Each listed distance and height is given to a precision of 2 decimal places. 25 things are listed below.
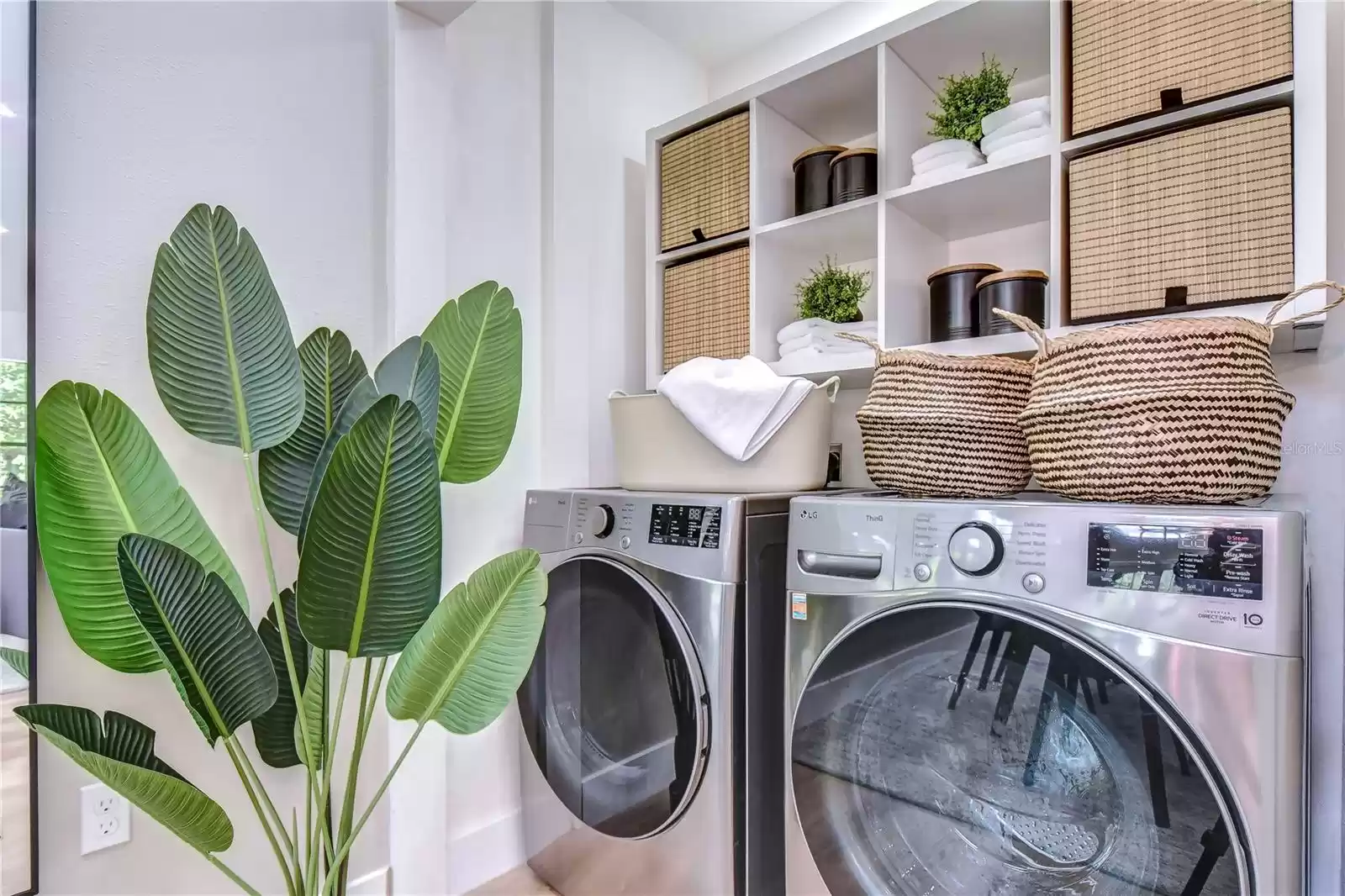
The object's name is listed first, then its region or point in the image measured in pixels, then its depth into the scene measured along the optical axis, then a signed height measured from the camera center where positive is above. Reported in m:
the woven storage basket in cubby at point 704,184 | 1.91 +0.72
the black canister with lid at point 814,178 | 1.79 +0.68
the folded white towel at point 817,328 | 1.80 +0.30
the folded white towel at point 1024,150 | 1.42 +0.60
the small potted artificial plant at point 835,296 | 1.84 +0.39
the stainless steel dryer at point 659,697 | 1.34 -0.51
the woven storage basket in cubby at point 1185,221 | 1.17 +0.39
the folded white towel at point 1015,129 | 1.44 +0.65
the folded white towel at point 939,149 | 1.56 +0.65
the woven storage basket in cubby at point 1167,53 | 1.18 +0.68
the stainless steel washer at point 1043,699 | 0.86 -0.35
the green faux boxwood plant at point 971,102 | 1.56 +0.75
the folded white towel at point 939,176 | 1.54 +0.59
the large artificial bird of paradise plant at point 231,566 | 0.99 -0.16
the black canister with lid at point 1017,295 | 1.47 +0.31
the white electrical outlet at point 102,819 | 1.22 -0.64
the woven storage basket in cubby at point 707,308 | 1.92 +0.38
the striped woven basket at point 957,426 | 1.28 +0.04
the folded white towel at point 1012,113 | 1.45 +0.68
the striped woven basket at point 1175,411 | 1.02 +0.05
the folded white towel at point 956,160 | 1.55 +0.62
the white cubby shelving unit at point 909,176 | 1.17 +0.56
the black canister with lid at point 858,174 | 1.71 +0.65
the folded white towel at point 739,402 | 1.48 +0.10
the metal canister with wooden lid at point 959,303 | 1.56 +0.32
